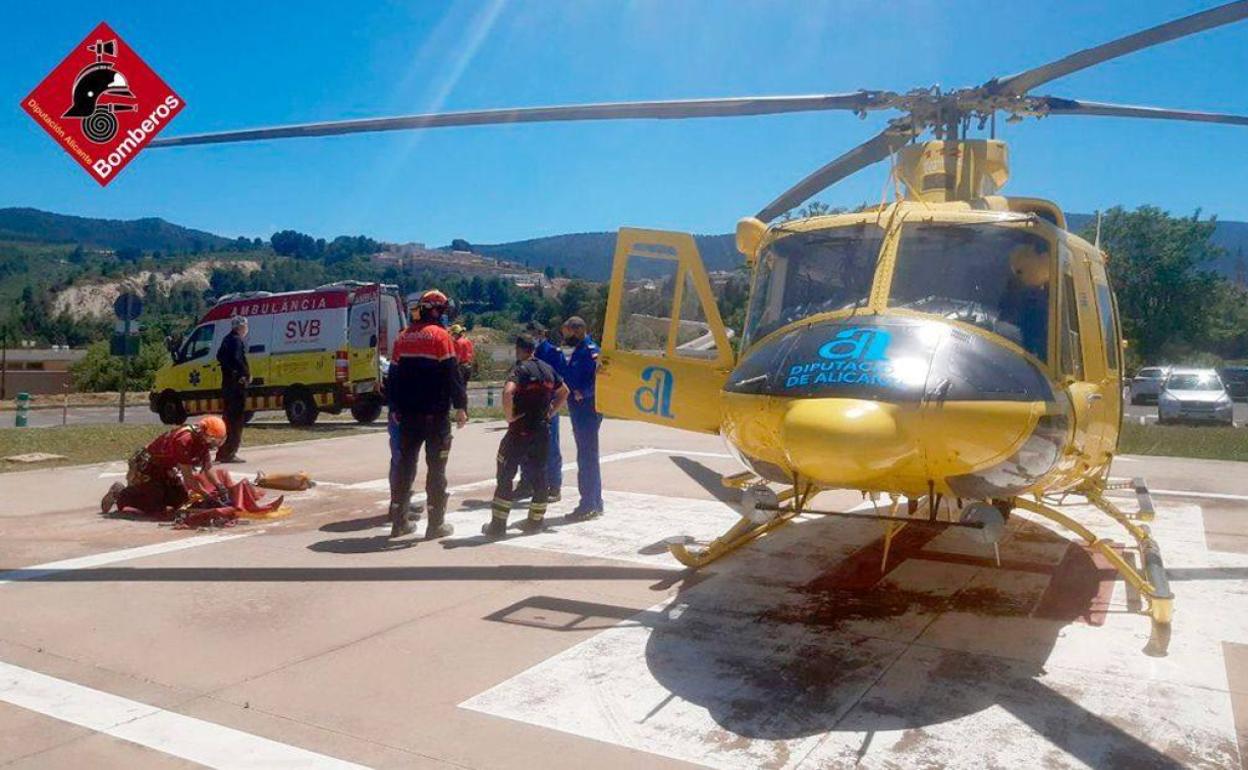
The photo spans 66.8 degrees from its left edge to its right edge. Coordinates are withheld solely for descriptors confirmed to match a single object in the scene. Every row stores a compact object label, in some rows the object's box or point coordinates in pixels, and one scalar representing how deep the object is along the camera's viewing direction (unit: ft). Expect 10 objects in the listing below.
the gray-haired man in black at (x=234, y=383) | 37.24
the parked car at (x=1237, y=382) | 137.69
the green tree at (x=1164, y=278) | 169.58
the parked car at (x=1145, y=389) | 111.45
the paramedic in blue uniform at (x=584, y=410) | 27.20
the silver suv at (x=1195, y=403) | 76.13
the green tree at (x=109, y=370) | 149.79
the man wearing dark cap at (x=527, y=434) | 24.79
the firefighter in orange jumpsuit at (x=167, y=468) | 25.00
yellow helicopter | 14.25
